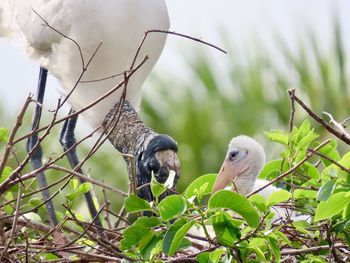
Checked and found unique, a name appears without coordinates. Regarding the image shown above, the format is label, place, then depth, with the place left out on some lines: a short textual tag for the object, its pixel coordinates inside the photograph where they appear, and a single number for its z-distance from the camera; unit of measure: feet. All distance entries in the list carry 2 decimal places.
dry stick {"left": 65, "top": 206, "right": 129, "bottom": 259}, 22.57
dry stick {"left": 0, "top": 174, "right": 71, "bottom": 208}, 23.30
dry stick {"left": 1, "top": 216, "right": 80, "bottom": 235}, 24.50
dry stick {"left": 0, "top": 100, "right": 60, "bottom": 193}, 21.27
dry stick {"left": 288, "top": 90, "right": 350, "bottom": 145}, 19.12
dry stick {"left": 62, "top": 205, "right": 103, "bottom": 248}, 22.81
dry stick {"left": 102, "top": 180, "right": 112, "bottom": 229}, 23.74
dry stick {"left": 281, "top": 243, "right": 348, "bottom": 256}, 21.24
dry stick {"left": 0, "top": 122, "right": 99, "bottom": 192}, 21.59
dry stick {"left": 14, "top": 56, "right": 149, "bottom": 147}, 21.30
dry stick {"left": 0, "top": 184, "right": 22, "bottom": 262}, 21.48
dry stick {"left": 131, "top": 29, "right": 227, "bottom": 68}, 23.34
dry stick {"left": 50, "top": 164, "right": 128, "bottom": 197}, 21.91
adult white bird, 31.65
